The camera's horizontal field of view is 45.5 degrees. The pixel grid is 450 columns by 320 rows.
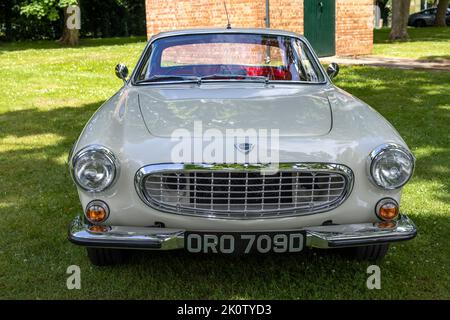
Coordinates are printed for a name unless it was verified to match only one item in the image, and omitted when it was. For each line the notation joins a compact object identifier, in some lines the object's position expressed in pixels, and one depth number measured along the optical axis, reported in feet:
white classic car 9.27
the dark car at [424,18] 109.19
